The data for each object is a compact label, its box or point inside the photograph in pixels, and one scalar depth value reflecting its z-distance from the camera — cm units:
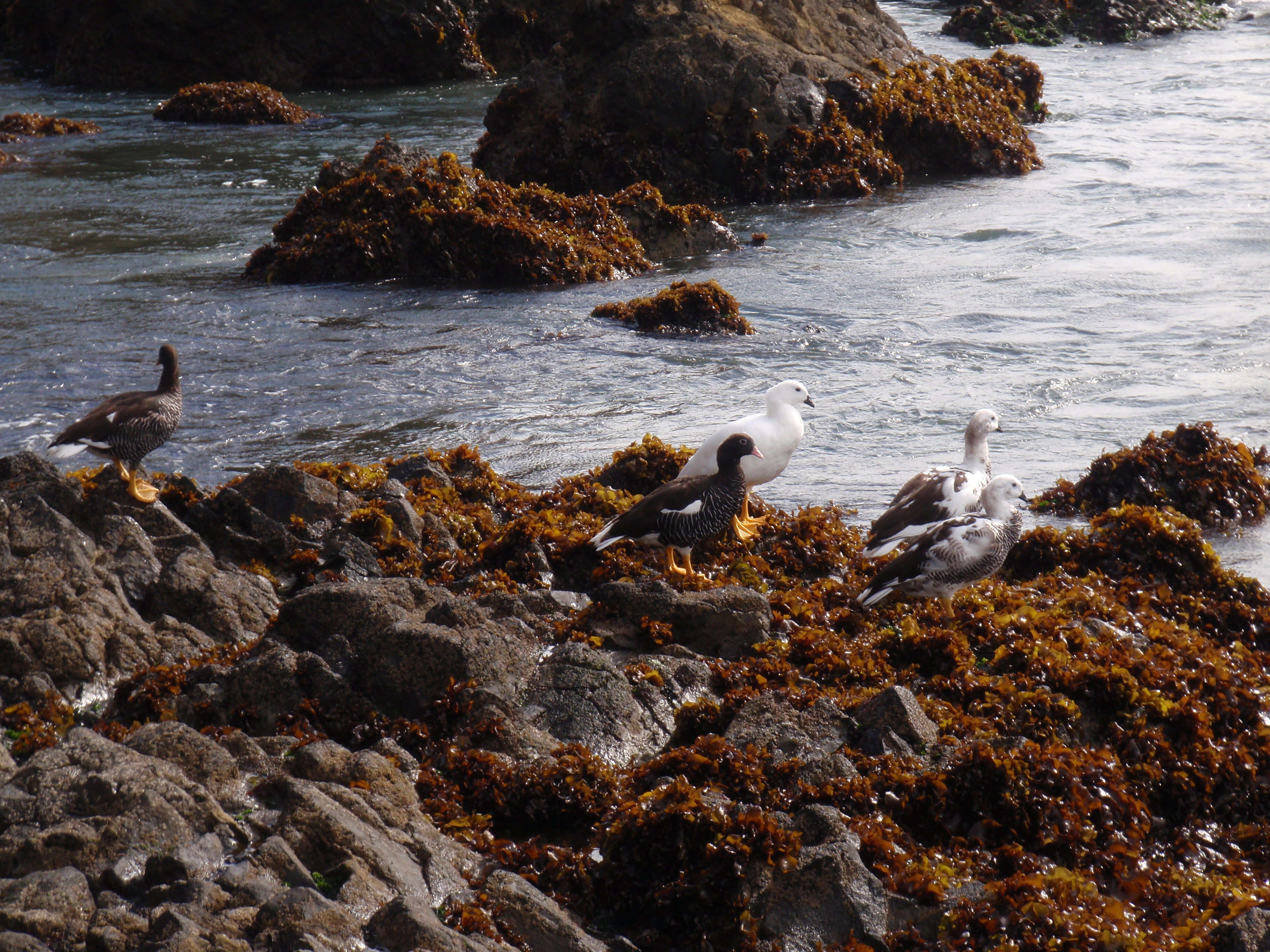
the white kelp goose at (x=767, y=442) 1628
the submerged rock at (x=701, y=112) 3637
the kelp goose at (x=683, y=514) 1413
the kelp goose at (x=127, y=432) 1516
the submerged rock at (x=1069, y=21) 6794
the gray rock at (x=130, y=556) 1263
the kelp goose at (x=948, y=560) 1341
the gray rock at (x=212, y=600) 1257
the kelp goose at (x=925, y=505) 1487
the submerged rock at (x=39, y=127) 4744
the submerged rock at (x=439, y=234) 2966
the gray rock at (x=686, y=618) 1247
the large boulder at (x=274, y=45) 5997
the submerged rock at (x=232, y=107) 5062
